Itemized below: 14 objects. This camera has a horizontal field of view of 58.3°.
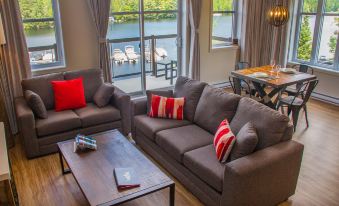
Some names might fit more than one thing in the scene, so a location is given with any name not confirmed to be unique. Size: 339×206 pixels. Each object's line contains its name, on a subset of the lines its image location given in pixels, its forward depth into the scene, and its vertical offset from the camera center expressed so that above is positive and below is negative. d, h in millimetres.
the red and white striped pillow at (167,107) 3893 -1089
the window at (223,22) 6241 -55
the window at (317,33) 5895 -293
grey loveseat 3771 -1234
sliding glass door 5332 -419
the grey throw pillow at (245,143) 2729 -1084
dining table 4543 -894
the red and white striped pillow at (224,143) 2838 -1133
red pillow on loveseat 4230 -1003
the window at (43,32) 4516 -168
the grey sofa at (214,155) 2600 -1267
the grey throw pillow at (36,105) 3871 -1035
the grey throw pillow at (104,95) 4395 -1053
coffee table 2471 -1327
